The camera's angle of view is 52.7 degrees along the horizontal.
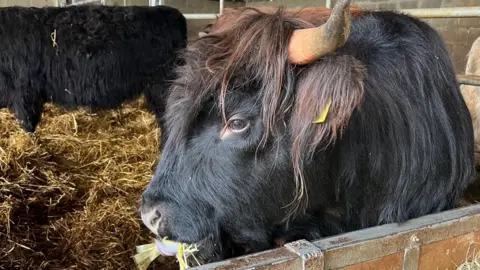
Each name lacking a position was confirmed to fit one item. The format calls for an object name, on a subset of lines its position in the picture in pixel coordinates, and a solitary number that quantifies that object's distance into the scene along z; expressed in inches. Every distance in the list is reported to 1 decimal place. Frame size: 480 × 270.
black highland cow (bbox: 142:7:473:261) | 54.9
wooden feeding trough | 42.1
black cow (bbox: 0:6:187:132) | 187.3
